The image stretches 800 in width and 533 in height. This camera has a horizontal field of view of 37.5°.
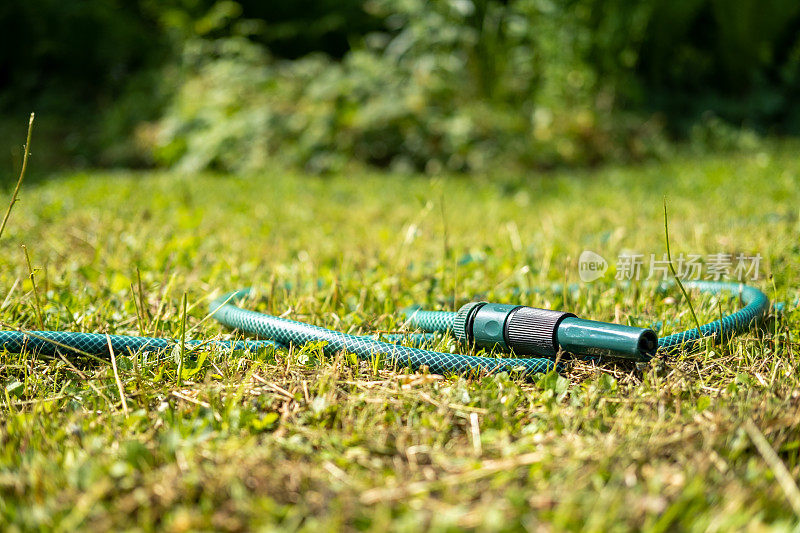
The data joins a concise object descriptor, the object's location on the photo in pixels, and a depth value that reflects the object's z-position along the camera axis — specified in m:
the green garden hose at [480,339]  0.85
